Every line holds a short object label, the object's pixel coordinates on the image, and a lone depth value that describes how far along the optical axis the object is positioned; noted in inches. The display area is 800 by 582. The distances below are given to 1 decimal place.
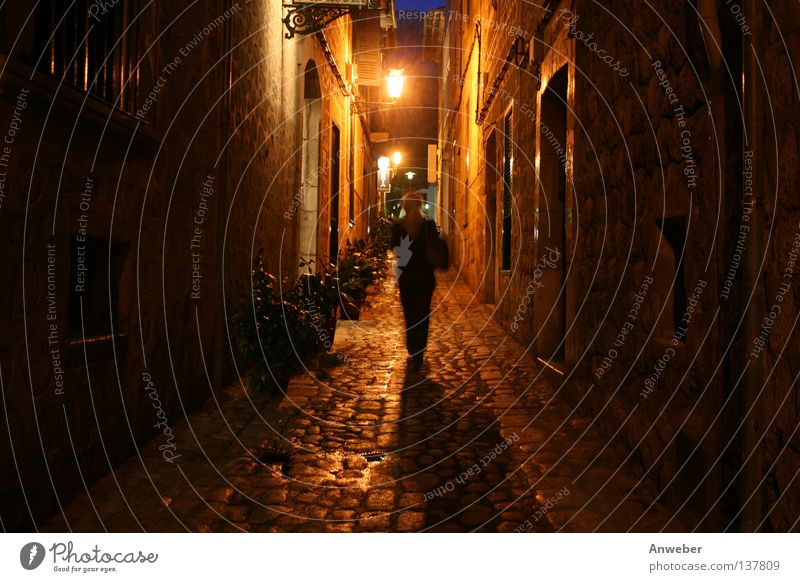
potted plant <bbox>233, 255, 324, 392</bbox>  196.7
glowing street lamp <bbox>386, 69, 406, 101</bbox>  518.6
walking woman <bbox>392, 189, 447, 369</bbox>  251.6
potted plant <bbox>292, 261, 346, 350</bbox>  222.8
